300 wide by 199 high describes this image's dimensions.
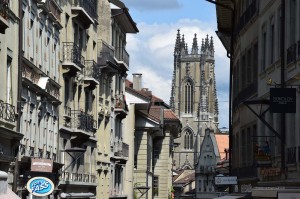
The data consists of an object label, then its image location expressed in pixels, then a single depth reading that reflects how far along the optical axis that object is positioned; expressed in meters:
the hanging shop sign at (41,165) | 34.06
